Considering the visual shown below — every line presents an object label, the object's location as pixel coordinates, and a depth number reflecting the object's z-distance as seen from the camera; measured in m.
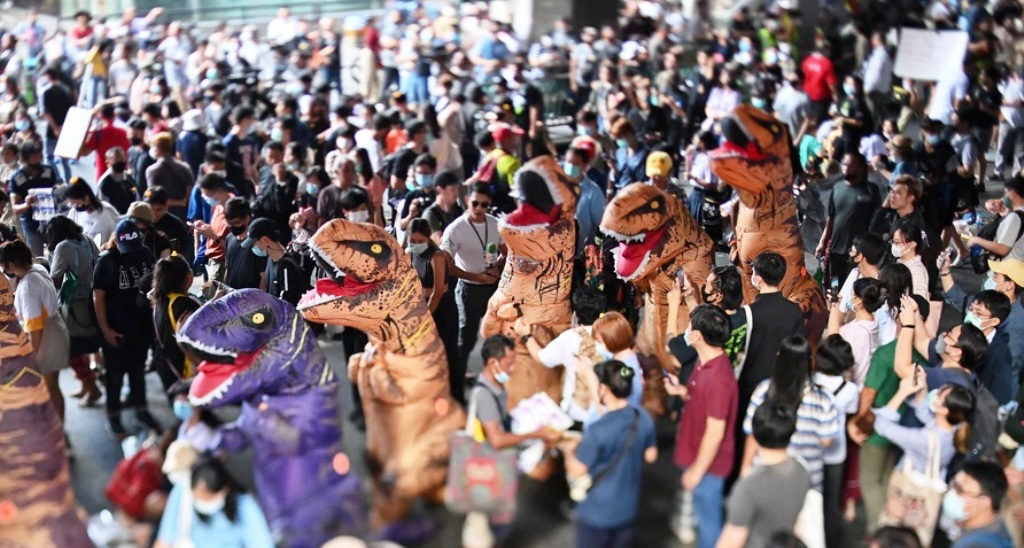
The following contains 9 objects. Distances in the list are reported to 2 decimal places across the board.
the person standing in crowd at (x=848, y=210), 8.38
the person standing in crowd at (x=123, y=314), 6.73
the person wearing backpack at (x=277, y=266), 7.05
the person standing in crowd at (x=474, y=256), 7.39
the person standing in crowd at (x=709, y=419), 4.88
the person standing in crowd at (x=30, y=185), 9.25
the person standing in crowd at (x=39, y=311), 6.32
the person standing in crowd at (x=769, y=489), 4.33
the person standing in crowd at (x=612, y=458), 4.59
